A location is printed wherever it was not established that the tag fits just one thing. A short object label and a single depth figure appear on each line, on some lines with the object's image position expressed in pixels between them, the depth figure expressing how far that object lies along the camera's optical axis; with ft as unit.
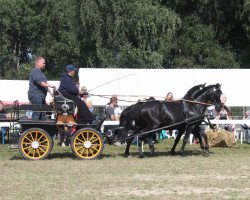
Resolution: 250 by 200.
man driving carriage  44.83
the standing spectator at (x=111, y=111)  61.87
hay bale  58.85
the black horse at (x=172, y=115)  47.85
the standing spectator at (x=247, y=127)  66.28
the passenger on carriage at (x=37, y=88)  44.93
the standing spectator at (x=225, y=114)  65.16
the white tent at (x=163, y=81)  71.56
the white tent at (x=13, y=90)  81.82
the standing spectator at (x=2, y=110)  62.01
